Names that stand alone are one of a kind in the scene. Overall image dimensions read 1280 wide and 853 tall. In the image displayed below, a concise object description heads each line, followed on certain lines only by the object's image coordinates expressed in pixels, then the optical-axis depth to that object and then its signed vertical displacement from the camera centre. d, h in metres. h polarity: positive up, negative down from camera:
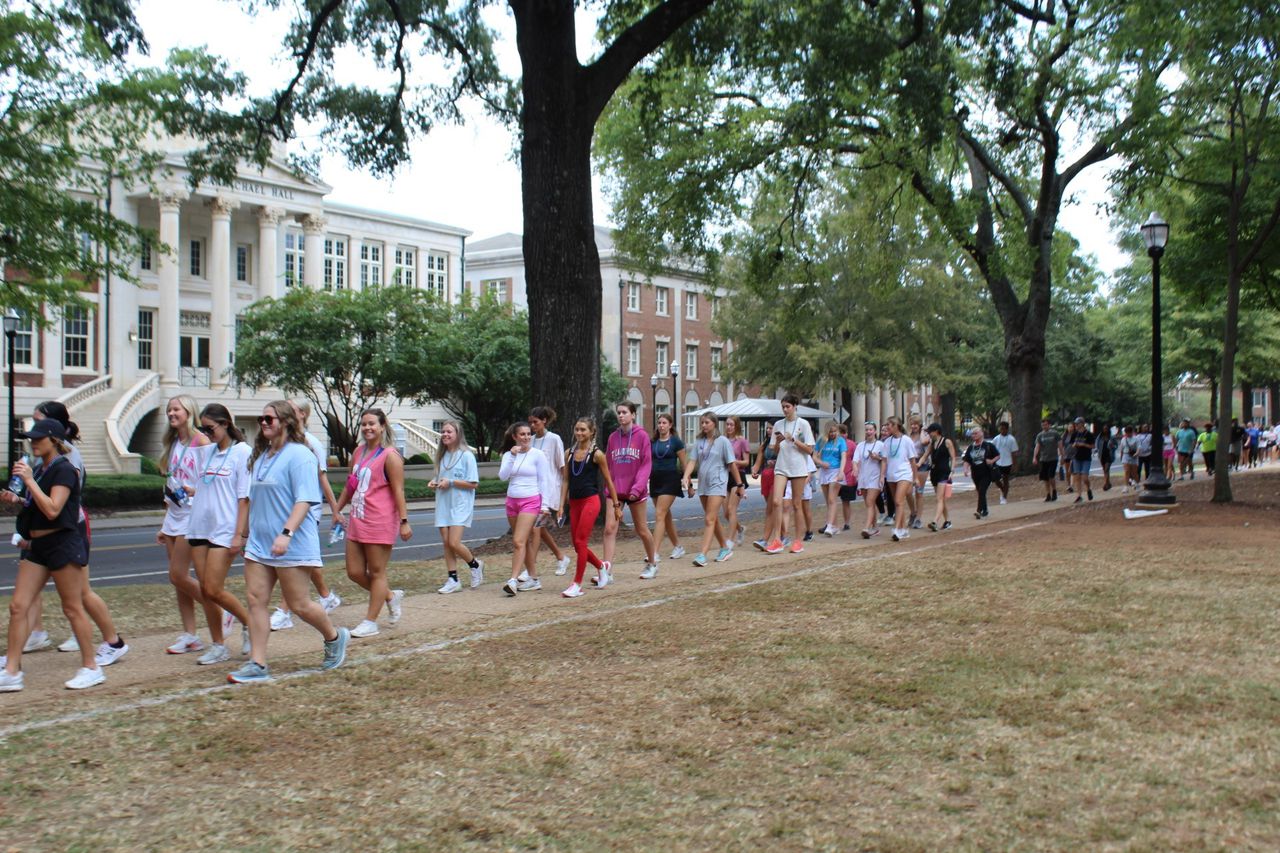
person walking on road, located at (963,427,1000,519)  20.28 -0.67
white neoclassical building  40.84 +4.56
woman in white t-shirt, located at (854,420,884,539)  16.42 -0.65
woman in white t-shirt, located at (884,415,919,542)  16.20 -0.59
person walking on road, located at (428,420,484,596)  10.76 -0.58
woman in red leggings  11.21 -0.53
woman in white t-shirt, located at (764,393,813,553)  13.98 -0.32
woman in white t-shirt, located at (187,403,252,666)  7.55 -0.55
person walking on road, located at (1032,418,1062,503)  23.70 -0.53
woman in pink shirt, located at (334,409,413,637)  8.60 -0.61
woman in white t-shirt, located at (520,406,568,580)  11.30 -0.16
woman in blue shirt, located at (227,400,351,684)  7.16 -0.61
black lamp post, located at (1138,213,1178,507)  19.72 +0.31
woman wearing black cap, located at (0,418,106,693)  6.97 -0.73
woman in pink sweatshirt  11.80 -0.43
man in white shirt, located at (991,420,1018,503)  22.92 -0.48
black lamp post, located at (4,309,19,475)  25.58 +2.16
